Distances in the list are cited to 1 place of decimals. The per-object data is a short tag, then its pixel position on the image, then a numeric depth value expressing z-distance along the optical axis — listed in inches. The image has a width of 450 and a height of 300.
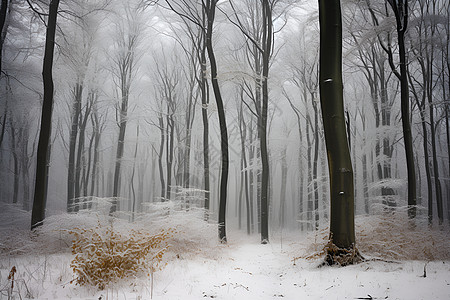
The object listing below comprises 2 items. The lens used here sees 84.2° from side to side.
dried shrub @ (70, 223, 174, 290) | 135.3
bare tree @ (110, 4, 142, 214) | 601.7
